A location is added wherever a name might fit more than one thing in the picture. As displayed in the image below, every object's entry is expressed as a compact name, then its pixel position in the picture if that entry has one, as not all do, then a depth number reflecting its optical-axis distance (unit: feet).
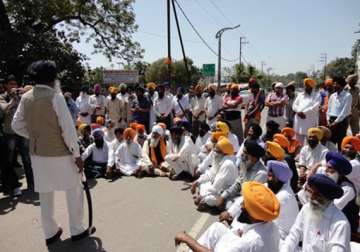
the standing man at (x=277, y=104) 26.76
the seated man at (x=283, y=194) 11.31
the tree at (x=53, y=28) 44.16
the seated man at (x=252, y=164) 14.49
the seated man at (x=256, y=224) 8.47
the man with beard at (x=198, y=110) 32.65
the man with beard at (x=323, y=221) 8.71
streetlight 95.88
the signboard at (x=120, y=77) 69.21
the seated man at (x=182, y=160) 23.47
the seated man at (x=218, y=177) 16.81
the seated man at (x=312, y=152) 18.81
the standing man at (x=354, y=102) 24.86
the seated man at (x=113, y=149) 24.18
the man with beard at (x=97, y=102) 34.01
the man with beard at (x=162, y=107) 32.78
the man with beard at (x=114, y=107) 33.86
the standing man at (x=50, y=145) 12.41
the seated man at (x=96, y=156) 24.32
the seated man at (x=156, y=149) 25.31
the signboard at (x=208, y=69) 82.64
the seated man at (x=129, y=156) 24.67
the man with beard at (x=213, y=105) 30.14
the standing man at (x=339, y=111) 22.98
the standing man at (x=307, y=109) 24.09
